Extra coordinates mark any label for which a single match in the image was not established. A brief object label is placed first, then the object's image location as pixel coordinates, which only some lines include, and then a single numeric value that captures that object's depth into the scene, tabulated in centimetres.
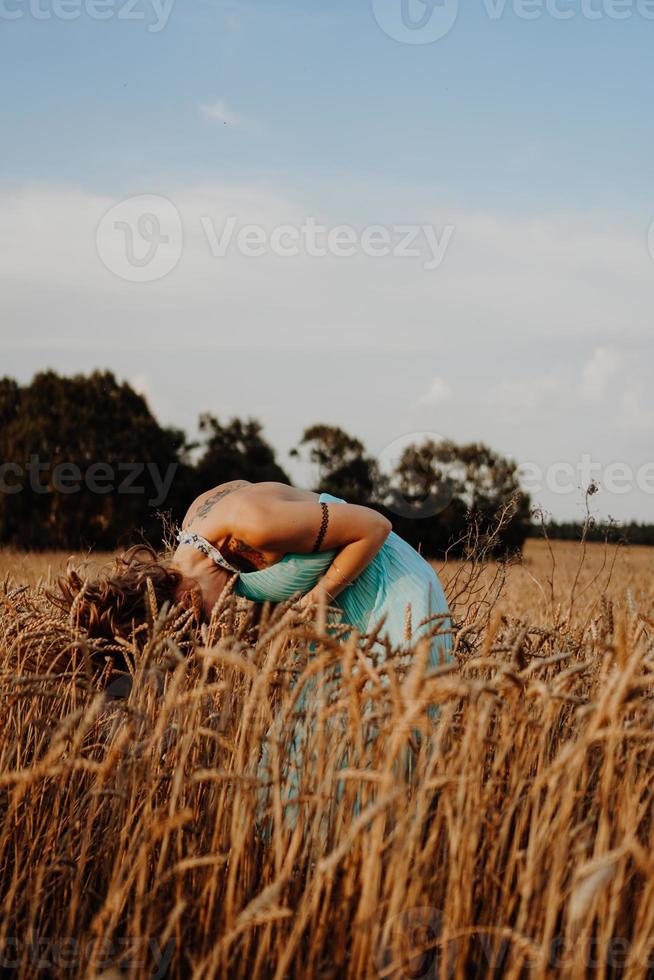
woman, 311
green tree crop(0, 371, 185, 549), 2123
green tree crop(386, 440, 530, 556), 2373
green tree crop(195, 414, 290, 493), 2462
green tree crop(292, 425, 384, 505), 2662
